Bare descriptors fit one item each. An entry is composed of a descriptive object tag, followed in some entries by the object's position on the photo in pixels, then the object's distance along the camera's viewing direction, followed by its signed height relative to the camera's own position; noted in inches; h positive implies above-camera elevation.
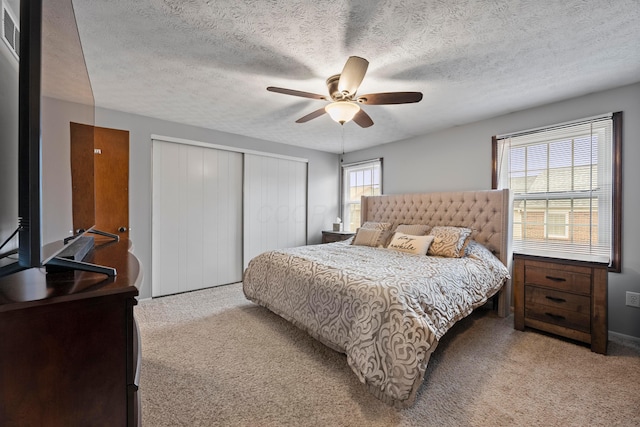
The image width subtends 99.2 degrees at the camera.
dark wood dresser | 26.8 -15.2
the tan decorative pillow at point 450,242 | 113.6 -13.1
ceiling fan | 76.0 +35.6
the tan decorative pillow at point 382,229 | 141.5 -10.2
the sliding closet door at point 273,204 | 174.7 +4.8
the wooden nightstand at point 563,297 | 88.0 -30.1
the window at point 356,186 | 194.9 +19.1
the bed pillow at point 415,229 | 137.6 -9.3
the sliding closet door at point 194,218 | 143.7 -4.1
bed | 62.6 -22.3
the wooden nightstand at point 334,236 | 184.5 -17.2
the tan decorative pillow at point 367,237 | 142.9 -14.1
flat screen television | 28.0 +13.7
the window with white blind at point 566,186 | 102.4 +11.0
